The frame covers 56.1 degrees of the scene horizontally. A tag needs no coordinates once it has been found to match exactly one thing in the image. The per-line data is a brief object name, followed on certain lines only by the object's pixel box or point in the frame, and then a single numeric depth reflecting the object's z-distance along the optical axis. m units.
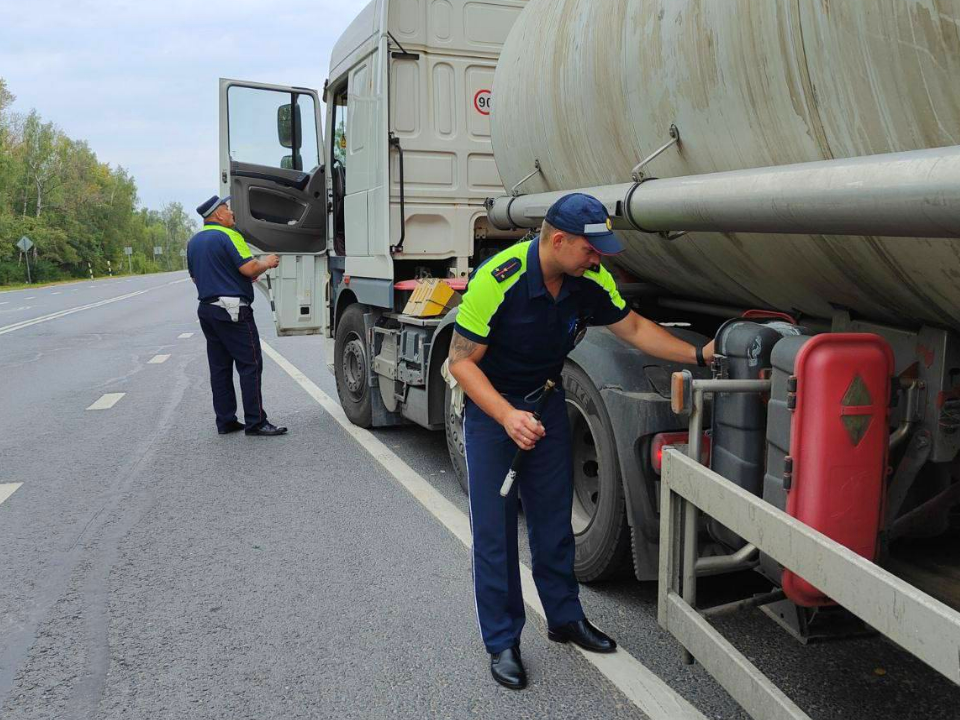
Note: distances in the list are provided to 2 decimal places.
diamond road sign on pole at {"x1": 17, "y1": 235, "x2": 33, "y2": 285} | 55.81
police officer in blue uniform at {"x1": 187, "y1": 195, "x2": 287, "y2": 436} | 7.16
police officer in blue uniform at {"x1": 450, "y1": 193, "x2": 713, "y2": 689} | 2.98
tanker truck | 2.11
